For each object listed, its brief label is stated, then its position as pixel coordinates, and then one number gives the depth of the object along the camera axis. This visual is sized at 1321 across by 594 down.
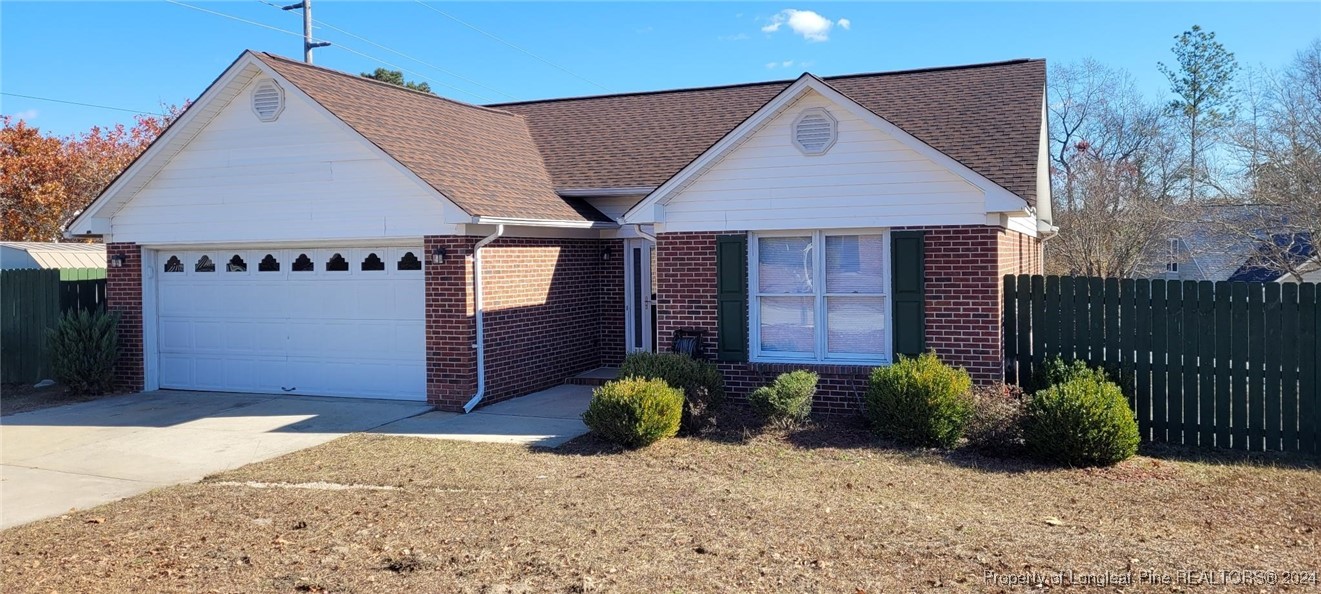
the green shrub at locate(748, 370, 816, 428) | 10.22
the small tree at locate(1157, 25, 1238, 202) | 32.66
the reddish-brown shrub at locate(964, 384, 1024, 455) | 9.28
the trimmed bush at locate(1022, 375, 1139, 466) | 8.58
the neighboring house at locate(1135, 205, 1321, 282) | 19.75
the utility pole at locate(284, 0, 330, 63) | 26.50
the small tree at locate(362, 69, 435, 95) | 36.28
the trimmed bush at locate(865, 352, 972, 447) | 9.47
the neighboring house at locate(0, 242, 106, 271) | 20.55
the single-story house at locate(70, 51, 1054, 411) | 10.98
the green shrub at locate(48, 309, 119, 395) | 13.98
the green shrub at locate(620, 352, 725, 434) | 10.48
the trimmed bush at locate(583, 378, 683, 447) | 9.55
